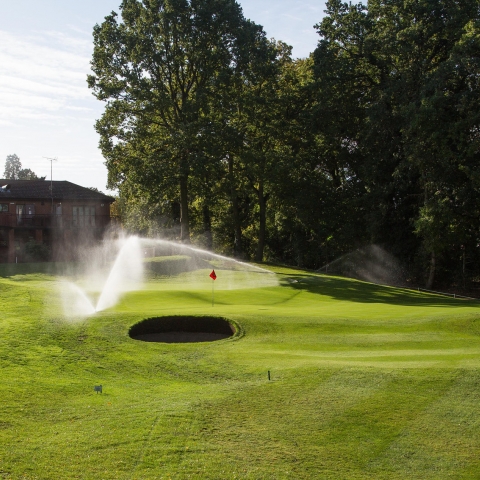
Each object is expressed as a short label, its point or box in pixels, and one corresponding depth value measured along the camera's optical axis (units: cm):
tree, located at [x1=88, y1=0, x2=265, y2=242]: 4309
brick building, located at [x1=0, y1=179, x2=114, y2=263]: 5769
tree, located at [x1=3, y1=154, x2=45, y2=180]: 13629
